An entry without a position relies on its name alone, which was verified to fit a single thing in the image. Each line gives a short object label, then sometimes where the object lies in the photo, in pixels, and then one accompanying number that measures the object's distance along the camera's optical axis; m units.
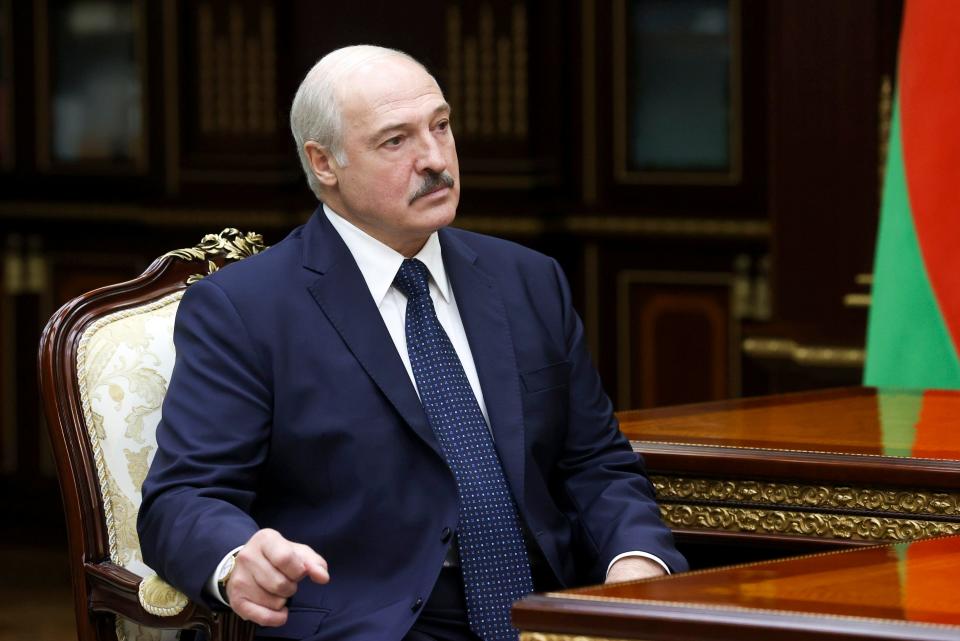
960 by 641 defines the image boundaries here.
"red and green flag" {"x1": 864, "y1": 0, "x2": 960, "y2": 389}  6.91
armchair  4.86
